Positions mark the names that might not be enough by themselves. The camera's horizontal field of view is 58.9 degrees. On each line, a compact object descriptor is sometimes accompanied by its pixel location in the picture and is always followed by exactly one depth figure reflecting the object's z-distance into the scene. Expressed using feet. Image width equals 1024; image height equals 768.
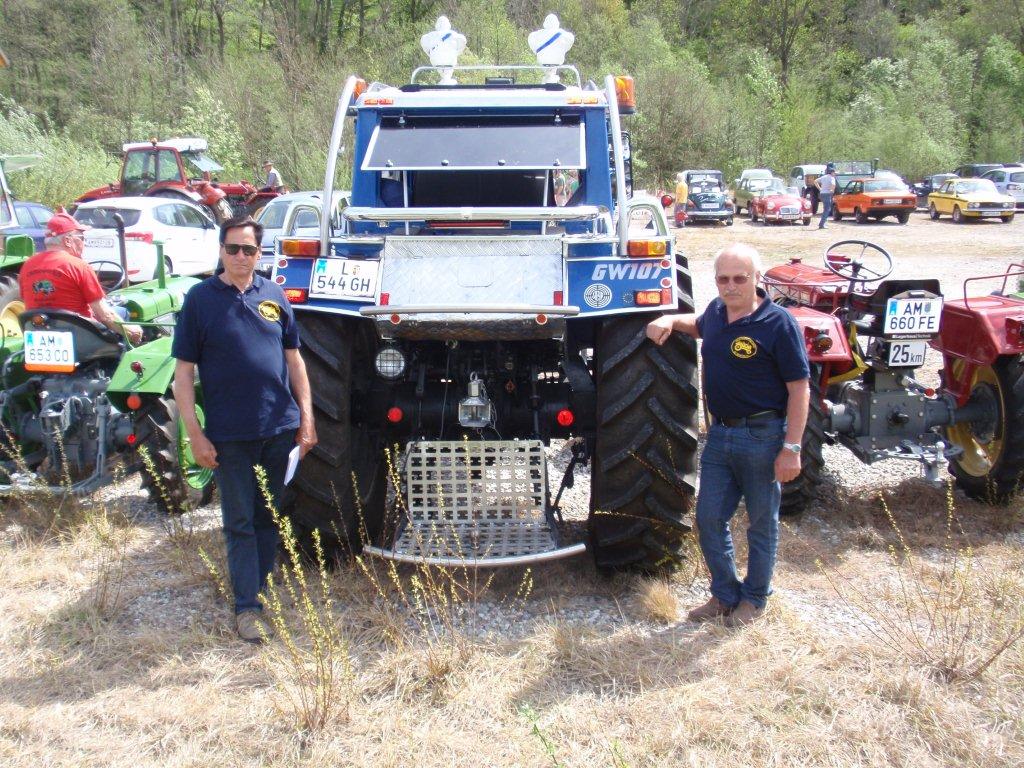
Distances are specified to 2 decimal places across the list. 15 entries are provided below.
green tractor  17.48
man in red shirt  18.69
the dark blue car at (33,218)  39.74
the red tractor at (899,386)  17.24
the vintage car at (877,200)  86.99
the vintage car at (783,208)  87.76
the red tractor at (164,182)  61.41
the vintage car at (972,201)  87.10
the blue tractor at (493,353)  13.42
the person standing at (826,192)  82.49
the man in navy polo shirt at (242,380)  12.41
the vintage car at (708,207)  87.15
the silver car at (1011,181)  99.35
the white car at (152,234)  42.65
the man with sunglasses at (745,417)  12.26
